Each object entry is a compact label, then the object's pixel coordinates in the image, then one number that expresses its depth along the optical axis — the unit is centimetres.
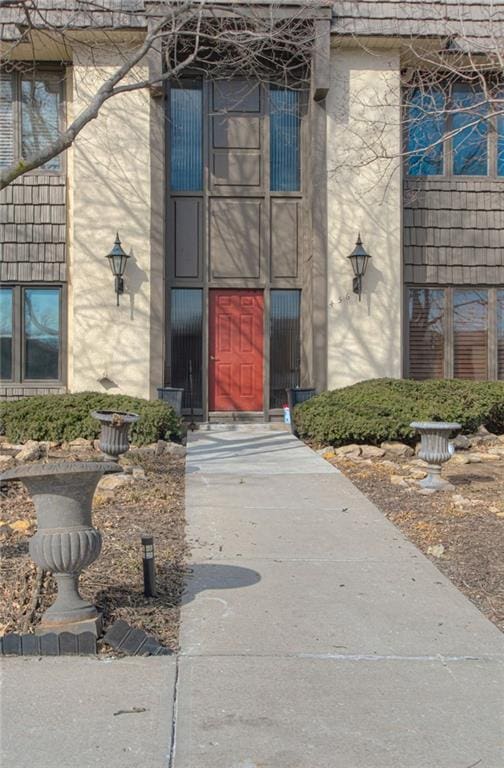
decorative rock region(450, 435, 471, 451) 1107
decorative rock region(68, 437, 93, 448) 1073
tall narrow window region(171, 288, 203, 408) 1384
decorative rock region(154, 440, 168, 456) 1055
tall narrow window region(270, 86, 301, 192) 1391
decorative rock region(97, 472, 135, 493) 798
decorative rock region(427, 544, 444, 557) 582
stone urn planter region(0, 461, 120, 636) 390
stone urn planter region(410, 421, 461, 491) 804
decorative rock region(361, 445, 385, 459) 1039
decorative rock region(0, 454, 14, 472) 918
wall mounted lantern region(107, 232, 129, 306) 1293
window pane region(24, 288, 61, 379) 1363
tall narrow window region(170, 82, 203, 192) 1381
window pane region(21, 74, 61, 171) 1349
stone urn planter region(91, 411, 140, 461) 873
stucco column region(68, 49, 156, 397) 1319
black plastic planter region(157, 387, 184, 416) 1273
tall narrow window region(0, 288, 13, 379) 1359
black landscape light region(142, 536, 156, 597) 462
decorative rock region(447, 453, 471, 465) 1012
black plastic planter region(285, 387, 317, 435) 1284
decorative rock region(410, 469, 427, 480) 895
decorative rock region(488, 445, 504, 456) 1085
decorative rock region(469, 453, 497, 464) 1029
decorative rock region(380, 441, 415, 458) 1048
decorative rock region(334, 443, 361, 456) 1043
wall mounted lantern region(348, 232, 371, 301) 1316
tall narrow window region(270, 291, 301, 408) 1401
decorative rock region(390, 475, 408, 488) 849
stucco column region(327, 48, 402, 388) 1338
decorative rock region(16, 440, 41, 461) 964
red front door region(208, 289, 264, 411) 1392
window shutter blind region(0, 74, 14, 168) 1345
